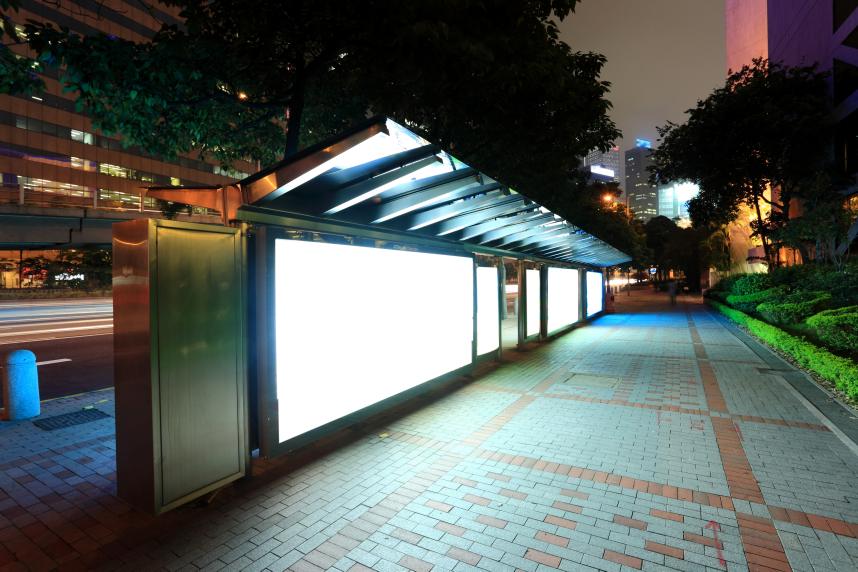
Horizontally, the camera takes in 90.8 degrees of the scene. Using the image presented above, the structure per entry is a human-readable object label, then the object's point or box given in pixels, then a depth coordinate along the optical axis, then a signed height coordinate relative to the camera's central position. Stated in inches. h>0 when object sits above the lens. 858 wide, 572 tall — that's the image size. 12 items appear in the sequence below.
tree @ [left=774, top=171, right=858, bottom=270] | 590.9 +72.2
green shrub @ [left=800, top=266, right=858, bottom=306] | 424.5 -9.5
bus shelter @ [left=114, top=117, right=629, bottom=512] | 136.6 -0.4
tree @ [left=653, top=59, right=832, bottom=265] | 836.0 +283.2
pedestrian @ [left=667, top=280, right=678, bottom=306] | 1205.1 -40.9
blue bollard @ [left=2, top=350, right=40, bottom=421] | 231.0 -57.2
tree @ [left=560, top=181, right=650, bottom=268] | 817.9 +141.8
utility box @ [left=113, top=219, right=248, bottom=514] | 128.9 -24.8
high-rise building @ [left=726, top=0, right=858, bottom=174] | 832.3 +505.6
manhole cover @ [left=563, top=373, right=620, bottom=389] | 303.0 -76.4
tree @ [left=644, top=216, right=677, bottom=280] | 2362.7 +244.4
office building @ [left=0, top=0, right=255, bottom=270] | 1648.6 +620.3
